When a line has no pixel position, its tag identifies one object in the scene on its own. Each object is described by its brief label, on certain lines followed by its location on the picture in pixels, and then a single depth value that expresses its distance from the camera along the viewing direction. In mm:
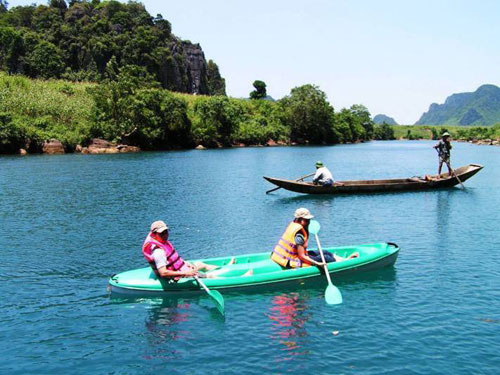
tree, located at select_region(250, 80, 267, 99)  126938
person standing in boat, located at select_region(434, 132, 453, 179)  32375
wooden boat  28047
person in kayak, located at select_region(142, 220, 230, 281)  11789
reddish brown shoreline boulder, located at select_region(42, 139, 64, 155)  59688
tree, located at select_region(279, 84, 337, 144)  102062
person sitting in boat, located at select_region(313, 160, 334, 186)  27953
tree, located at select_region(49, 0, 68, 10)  117312
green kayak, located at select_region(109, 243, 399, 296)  12000
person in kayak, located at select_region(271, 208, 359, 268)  12562
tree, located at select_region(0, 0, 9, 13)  121625
